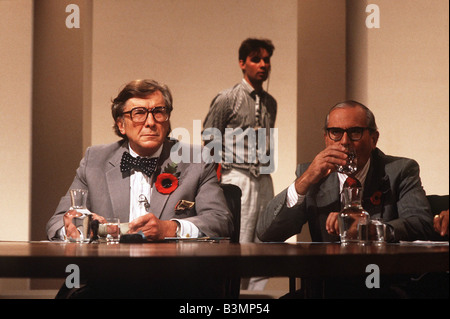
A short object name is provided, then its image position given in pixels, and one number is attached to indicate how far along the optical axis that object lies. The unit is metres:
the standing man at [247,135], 5.11
